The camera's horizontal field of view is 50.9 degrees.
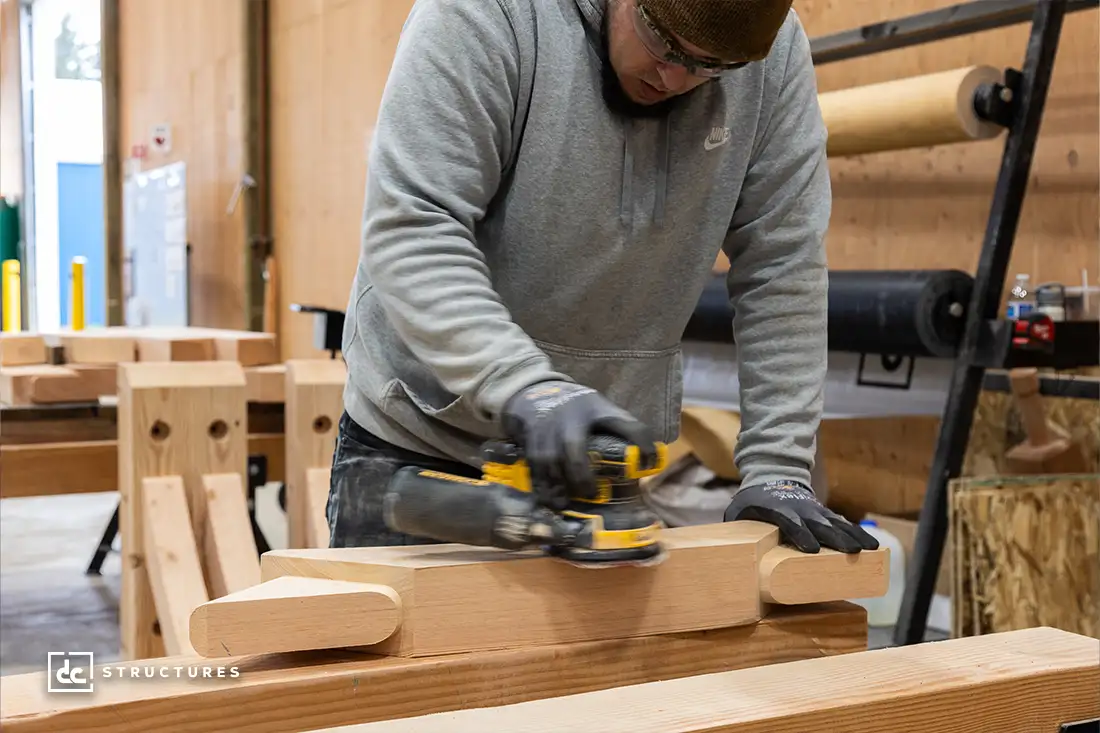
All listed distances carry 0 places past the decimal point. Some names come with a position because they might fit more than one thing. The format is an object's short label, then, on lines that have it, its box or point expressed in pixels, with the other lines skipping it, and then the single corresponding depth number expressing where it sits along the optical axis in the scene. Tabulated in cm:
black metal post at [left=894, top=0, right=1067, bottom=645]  268
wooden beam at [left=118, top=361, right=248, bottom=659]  211
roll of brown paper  272
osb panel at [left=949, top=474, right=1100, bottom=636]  269
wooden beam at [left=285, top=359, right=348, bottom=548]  239
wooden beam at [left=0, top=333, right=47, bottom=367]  288
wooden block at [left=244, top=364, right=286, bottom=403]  277
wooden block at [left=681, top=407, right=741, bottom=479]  310
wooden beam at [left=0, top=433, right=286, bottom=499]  259
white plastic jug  327
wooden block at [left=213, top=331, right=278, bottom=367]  302
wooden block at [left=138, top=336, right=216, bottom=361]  301
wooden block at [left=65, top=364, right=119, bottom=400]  280
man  102
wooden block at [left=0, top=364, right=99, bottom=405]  268
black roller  275
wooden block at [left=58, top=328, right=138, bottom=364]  290
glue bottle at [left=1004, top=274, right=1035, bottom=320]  285
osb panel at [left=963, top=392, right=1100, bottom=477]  313
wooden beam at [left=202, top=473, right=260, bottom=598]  213
